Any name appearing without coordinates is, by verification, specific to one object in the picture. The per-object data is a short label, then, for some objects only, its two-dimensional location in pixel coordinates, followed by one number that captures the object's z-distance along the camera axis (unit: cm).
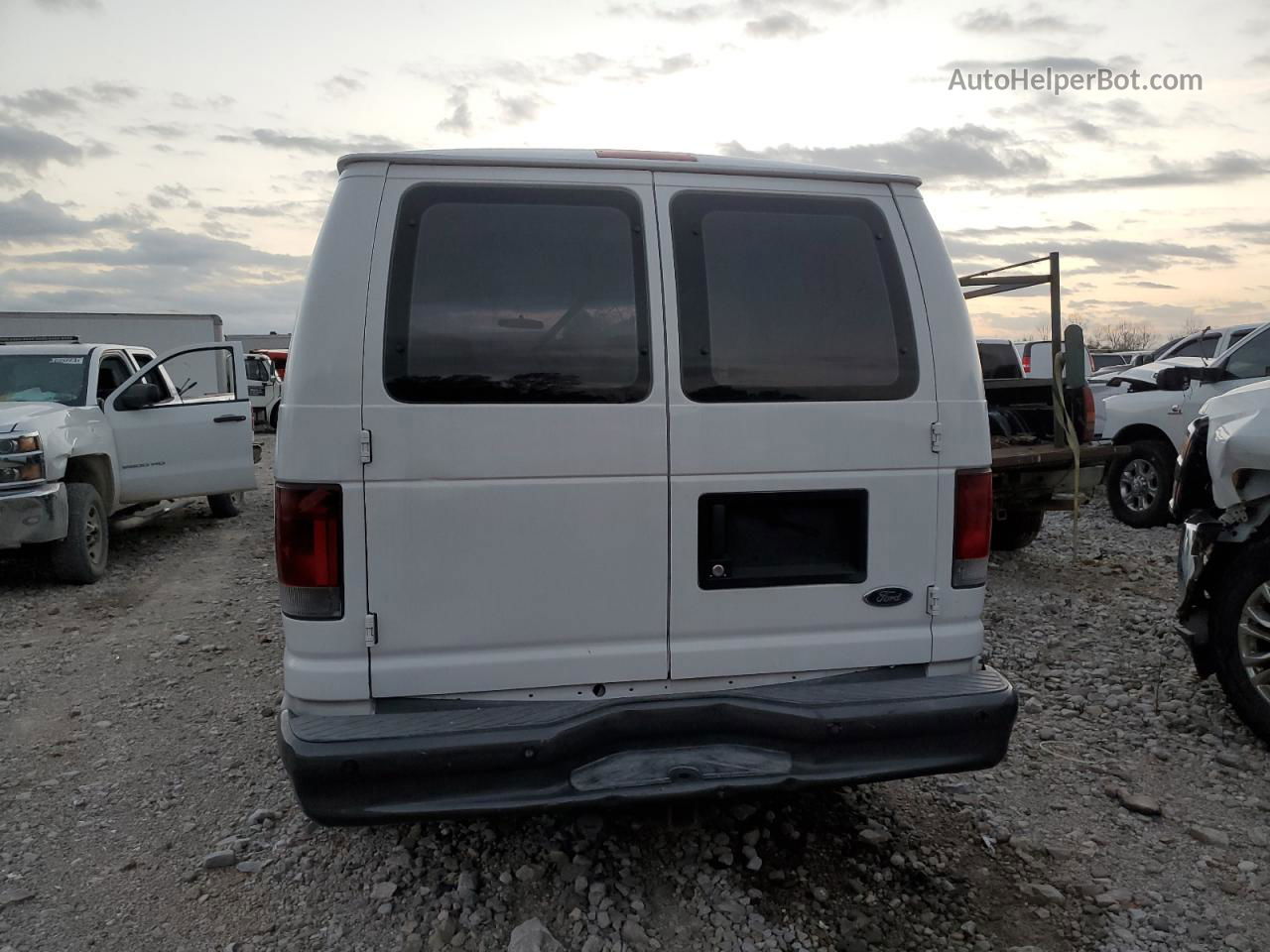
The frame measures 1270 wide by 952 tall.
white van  260
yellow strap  612
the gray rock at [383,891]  298
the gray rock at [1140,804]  354
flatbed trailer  633
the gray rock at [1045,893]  298
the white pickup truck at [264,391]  1978
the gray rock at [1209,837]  333
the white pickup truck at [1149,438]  873
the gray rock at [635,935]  275
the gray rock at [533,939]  269
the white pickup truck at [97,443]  672
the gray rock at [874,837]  329
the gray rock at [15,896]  302
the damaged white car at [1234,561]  395
